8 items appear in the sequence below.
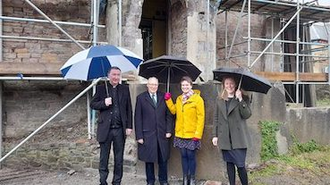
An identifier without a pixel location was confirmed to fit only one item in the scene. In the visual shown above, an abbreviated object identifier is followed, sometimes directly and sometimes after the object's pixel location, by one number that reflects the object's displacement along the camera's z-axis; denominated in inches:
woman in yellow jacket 178.7
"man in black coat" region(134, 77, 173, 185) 180.7
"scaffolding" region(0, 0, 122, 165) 237.0
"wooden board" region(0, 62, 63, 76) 231.0
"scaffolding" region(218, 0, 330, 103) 366.9
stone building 229.8
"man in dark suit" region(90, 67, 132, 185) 174.6
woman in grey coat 164.6
